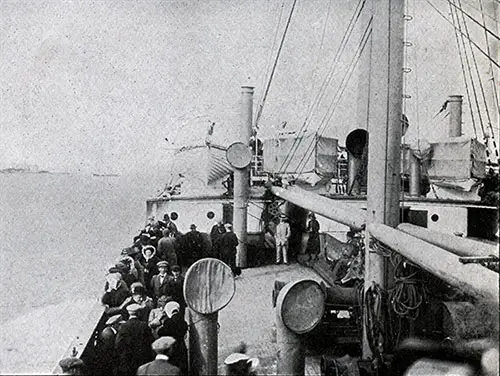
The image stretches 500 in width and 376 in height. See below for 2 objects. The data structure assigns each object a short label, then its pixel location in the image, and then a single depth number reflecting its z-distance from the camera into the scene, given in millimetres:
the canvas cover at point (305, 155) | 16766
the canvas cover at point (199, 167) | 16328
